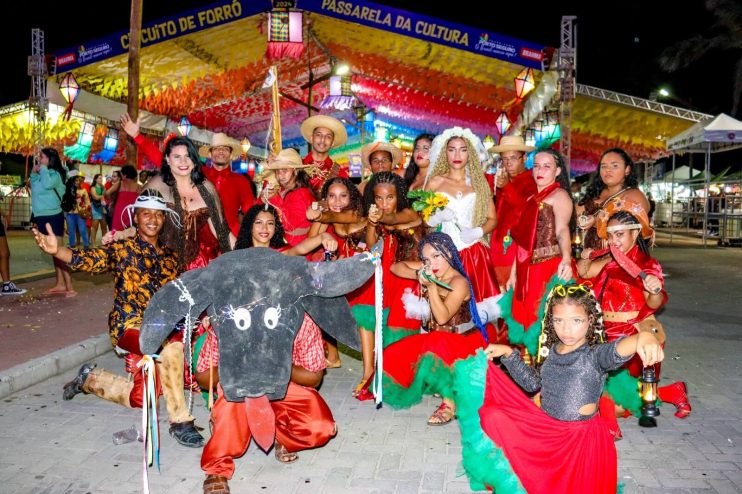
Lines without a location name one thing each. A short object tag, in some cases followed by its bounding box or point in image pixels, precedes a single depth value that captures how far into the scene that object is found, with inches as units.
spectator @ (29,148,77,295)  343.3
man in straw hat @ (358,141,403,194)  238.7
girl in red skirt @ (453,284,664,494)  116.7
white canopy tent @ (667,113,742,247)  562.9
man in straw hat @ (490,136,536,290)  220.1
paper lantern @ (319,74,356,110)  599.2
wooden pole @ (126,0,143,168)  342.0
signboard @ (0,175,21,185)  919.5
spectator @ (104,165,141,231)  254.2
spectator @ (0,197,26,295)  342.3
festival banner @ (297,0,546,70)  447.8
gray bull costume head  131.2
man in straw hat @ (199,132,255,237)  254.7
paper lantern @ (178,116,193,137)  638.5
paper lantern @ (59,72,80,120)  508.1
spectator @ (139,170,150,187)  413.6
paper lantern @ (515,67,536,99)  464.1
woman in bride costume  197.2
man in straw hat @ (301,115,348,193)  246.5
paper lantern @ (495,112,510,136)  597.0
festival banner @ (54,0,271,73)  474.3
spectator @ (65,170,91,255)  483.5
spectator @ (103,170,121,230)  483.3
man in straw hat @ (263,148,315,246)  213.9
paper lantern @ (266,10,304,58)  466.6
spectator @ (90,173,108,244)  605.9
